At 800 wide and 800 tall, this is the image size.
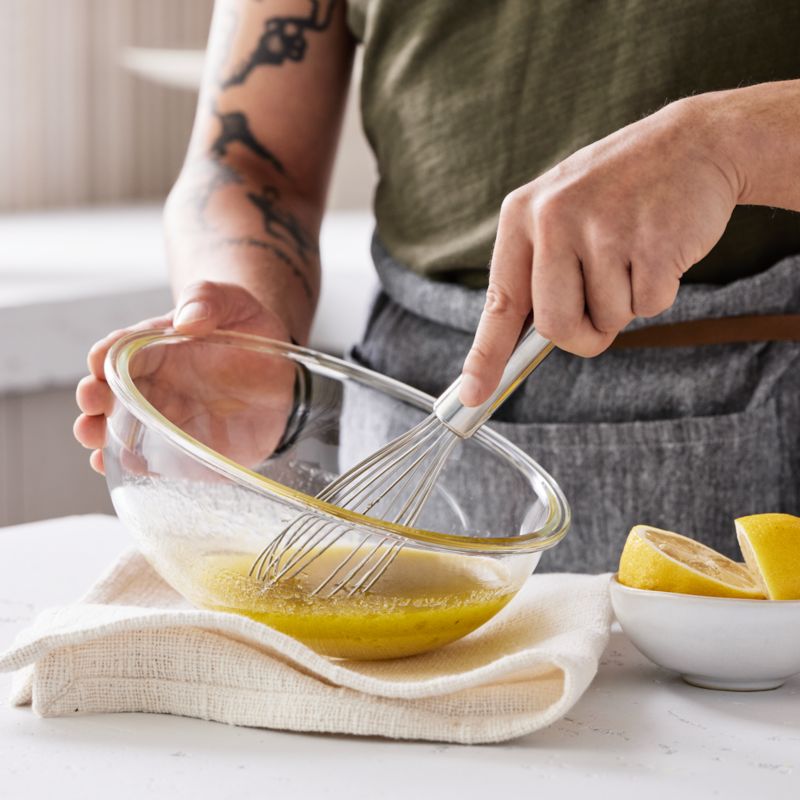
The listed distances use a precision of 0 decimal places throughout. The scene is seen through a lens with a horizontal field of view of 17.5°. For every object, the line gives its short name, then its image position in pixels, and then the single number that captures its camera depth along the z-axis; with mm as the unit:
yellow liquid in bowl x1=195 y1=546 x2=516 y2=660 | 1256
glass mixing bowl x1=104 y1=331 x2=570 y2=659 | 1254
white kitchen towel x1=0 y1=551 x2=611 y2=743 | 1213
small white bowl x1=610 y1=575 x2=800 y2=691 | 1246
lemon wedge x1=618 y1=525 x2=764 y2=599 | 1269
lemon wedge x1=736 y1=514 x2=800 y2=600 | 1261
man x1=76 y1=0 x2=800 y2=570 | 1609
